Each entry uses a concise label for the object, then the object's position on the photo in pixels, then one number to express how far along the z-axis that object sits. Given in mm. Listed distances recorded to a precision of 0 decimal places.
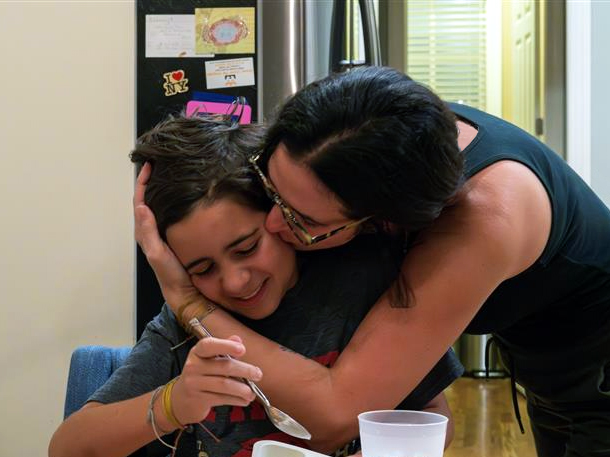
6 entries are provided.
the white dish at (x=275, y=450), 842
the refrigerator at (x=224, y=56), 2635
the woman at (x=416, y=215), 1026
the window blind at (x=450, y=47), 6355
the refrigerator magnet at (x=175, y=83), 2662
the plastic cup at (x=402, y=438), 816
